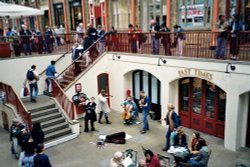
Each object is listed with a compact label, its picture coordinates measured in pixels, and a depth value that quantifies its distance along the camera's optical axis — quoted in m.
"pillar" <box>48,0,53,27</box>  25.14
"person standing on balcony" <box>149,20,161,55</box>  12.66
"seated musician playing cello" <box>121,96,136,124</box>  13.53
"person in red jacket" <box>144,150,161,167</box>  7.65
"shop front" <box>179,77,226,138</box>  11.39
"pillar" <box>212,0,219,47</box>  13.39
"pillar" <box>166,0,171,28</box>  15.60
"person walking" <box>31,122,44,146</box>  10.33
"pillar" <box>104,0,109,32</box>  19.94
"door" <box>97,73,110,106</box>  15.67
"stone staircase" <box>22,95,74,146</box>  12.05
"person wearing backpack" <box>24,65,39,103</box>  13.23
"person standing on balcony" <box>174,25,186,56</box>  11.62
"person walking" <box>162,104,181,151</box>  10.20
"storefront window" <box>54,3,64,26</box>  24.37
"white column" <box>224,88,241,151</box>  10.08
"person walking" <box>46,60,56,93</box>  14.44
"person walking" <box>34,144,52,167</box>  8.03
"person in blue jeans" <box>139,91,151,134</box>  12.19
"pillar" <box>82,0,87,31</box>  21.18
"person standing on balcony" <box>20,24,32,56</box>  15.48
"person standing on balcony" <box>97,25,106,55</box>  15.57
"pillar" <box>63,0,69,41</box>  23.33
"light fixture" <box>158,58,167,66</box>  12.41
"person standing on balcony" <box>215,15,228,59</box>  10.19
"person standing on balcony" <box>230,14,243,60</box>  9.78
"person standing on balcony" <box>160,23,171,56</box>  12.14
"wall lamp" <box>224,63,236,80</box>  9.89
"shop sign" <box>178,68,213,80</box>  10.77
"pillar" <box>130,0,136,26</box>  17.80
